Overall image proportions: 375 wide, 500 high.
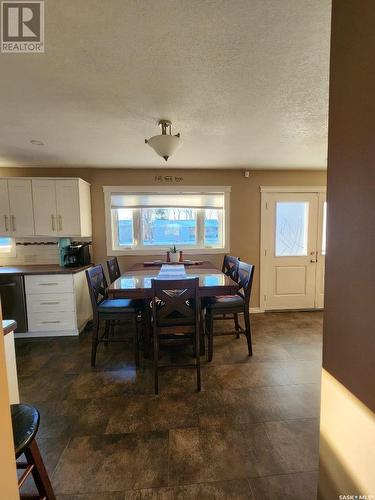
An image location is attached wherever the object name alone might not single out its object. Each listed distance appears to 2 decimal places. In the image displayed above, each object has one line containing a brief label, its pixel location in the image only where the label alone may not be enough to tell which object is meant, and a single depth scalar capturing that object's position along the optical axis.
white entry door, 3.80
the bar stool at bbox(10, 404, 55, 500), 0.84
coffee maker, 3.31
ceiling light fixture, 1.85
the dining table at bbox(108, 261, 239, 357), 2.13
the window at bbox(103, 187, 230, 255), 3.69
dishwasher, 2.89
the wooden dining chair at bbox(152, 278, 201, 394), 1.91
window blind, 3.68
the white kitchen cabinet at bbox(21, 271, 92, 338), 2.97
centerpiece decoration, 3.56
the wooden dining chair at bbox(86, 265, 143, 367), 2.38
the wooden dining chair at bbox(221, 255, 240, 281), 2.94
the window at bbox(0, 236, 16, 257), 3.49
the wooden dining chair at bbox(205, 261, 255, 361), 2.45
